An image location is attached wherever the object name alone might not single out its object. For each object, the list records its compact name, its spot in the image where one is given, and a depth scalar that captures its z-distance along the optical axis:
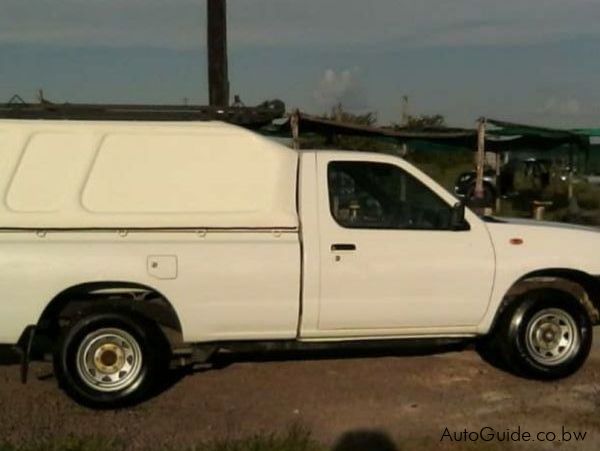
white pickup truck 6.50
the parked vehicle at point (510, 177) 24.83
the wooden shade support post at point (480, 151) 19.11
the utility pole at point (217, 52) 14.74
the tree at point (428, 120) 40.74
